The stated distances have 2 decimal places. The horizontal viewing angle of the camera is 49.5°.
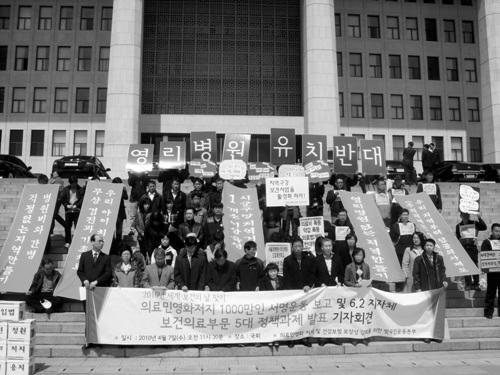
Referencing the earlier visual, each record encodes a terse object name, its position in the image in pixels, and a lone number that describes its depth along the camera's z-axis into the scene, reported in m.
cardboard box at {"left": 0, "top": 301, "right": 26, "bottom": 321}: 8.34
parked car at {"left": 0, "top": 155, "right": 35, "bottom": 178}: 23.11
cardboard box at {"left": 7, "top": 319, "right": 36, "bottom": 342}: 8.13
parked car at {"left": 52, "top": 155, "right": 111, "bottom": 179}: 23.58
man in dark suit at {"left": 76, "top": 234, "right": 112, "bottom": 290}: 9.74
